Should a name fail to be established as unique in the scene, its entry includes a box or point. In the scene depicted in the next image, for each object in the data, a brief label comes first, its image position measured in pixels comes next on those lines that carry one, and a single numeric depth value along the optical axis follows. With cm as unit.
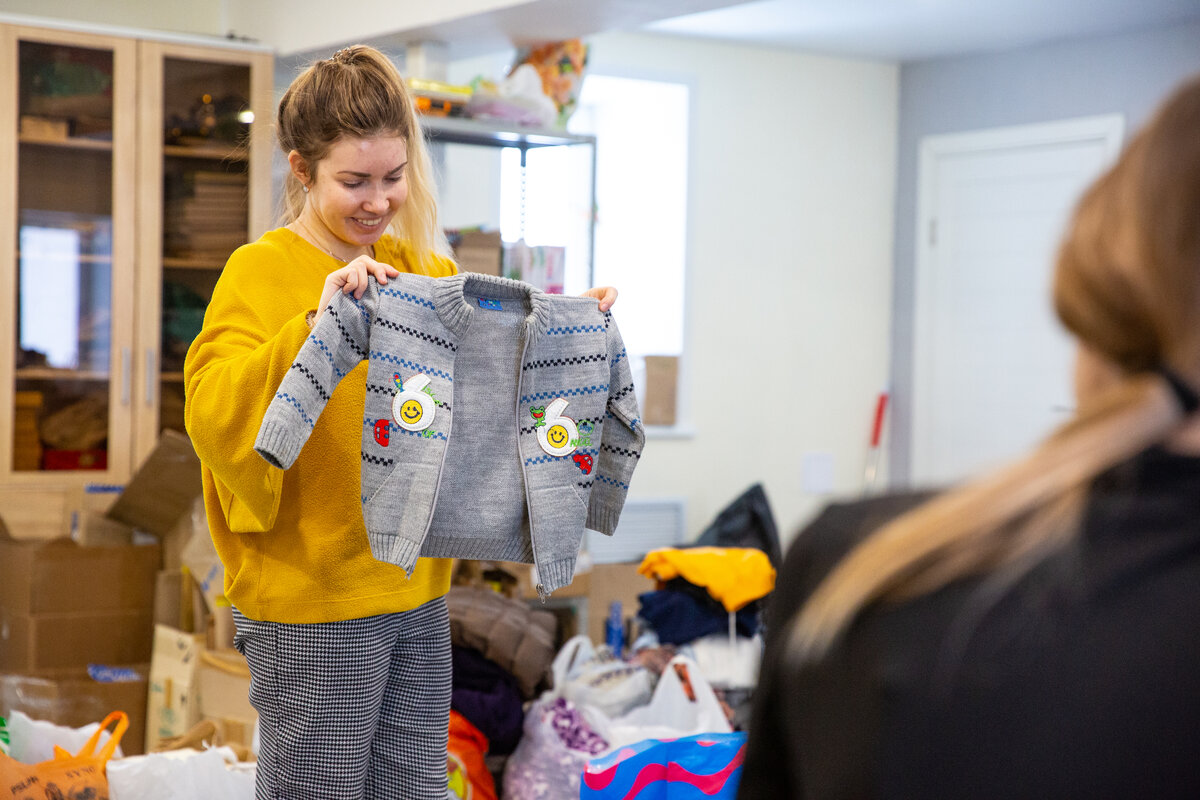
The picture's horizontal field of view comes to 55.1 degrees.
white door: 477
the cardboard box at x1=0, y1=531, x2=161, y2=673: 299
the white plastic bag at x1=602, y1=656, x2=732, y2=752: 261
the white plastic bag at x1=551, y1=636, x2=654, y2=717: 274
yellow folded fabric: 301
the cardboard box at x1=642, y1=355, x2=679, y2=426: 473
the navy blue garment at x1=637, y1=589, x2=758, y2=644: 303
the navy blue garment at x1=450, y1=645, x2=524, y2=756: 259
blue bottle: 319
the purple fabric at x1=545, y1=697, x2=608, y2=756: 255
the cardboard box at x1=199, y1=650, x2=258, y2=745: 270
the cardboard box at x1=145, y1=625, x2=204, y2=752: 285
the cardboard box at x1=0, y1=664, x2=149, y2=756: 269
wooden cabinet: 346
